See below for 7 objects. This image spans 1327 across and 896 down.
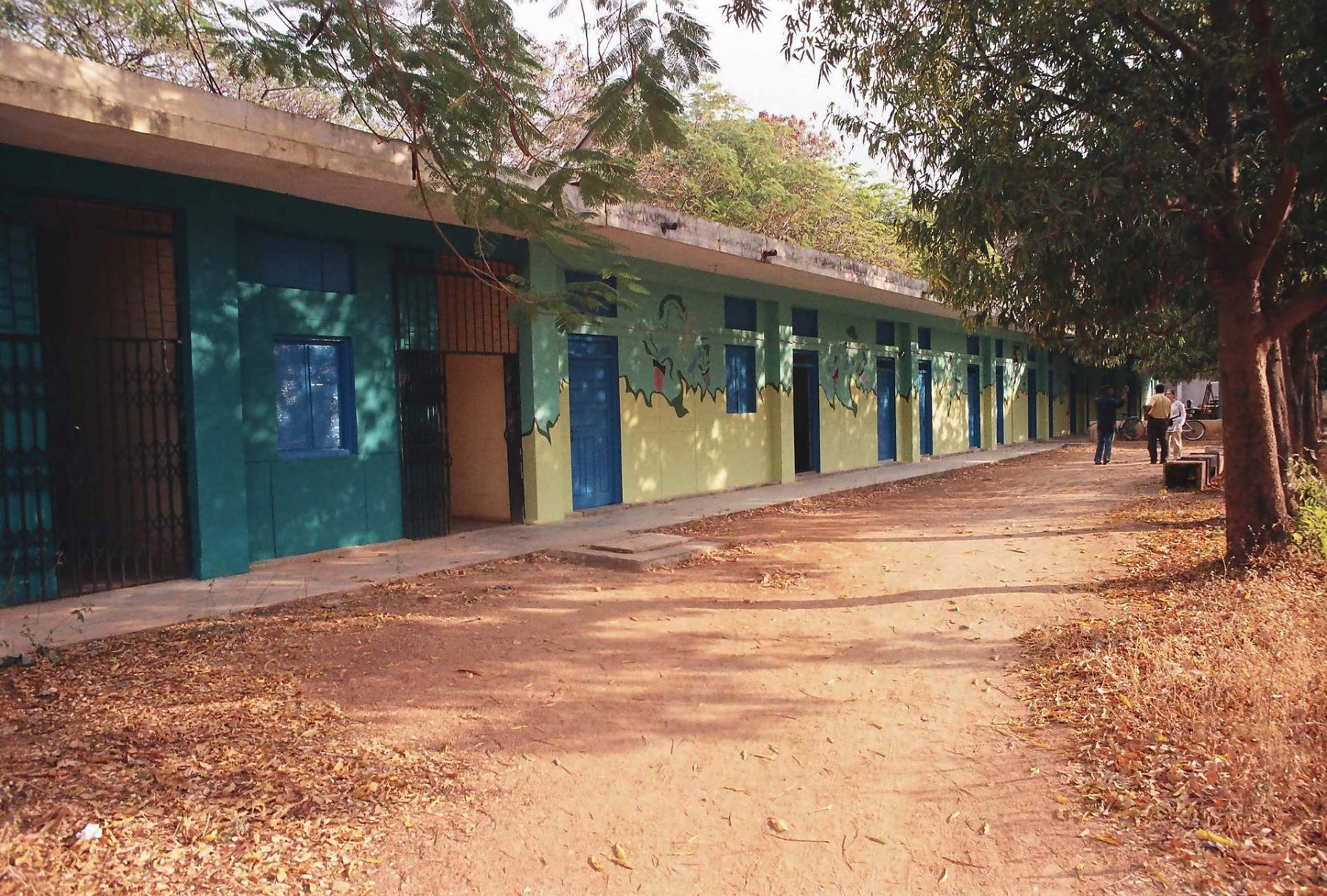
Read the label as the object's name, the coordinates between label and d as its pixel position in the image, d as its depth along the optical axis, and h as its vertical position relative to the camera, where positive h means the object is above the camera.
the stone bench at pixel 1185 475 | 12.11 -0.96
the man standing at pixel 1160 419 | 16.36 -0.23
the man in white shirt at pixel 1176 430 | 15.87 -0.44
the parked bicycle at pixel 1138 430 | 25.58 -0.71
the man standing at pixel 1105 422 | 17.09 -0.29
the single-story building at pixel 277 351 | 6.45 +0.75
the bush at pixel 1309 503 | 6.50 -0.82
